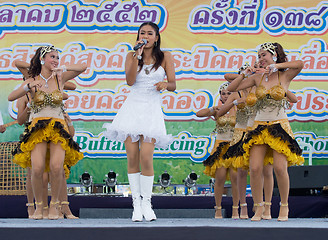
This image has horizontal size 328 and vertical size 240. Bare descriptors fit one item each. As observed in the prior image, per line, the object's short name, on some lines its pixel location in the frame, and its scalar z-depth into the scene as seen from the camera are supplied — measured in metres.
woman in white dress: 8.10
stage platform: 5.44
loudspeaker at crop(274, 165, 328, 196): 13.40
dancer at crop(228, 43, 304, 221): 8.74
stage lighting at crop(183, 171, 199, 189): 14.94
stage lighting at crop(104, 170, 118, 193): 14.95
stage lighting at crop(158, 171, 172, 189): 14.94
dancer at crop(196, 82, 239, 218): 11.11
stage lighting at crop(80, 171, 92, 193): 14.90
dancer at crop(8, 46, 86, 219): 9.04
